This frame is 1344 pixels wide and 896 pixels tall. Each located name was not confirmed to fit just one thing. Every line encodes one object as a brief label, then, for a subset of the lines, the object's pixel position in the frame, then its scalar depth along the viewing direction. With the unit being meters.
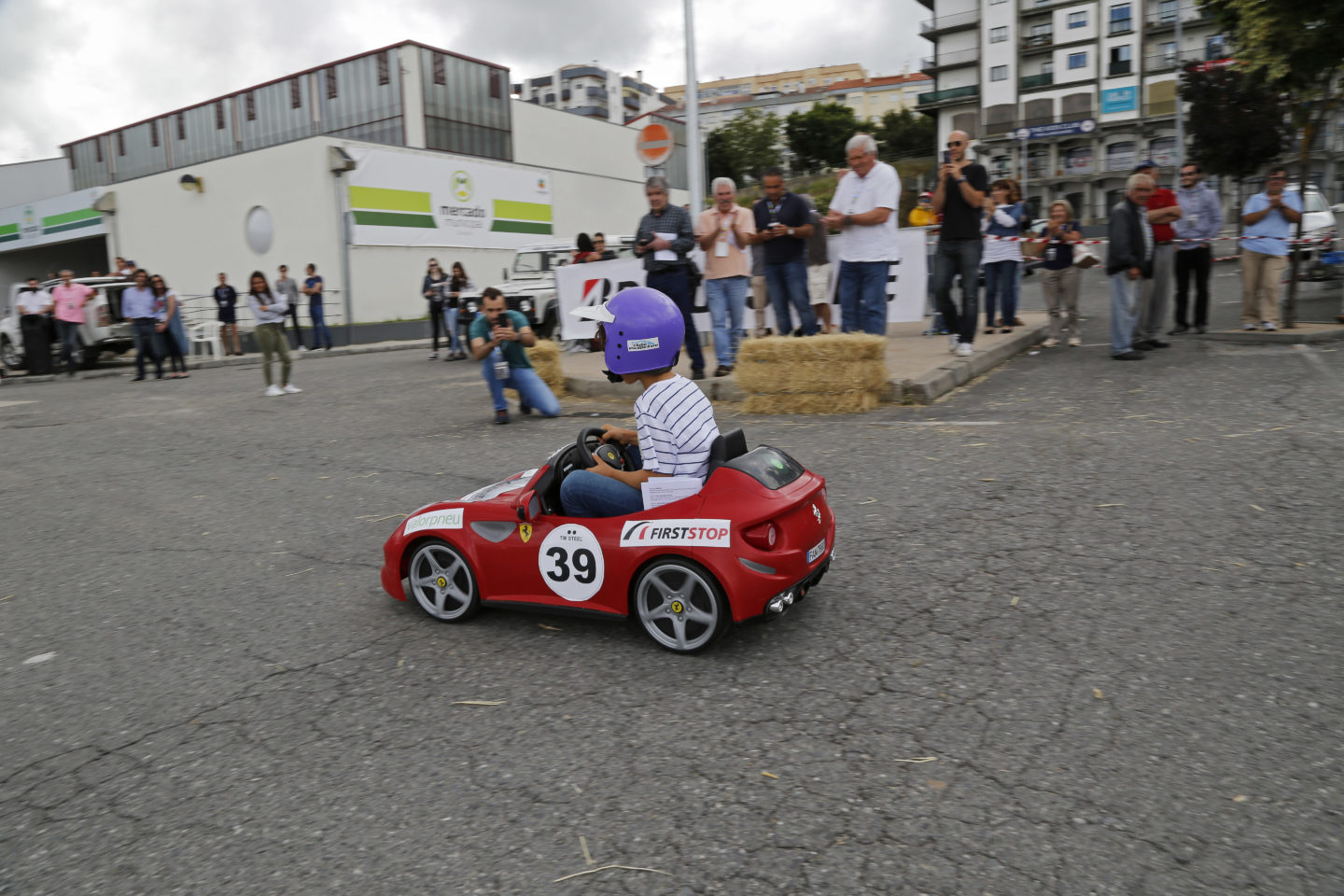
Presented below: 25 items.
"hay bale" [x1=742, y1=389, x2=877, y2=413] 8.44
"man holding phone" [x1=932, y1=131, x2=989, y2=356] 9.31
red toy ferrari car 3.46
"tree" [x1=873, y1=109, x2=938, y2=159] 90.56
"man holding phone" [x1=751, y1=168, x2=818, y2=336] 9.74
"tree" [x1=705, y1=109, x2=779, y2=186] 81.12
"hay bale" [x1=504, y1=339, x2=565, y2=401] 10.96
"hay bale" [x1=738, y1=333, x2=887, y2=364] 8.33
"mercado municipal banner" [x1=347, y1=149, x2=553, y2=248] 30.81
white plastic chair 23.62
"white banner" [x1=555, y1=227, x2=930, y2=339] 13.22
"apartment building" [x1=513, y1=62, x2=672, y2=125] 147.38
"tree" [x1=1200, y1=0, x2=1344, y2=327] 10.52
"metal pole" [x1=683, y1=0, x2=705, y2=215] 12.85
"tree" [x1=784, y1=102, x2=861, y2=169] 93.50
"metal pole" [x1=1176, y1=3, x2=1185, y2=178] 34.47
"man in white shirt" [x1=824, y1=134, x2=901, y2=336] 9.23
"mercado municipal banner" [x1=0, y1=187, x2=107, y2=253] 41.19
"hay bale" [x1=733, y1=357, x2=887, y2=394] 8.38
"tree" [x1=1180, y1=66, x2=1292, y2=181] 33.94
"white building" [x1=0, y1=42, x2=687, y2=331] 30.77
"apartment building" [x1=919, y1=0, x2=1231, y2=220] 66.12
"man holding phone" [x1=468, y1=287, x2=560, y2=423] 9.27
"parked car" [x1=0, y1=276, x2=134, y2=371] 19.58
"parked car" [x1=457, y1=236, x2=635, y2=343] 18.06
